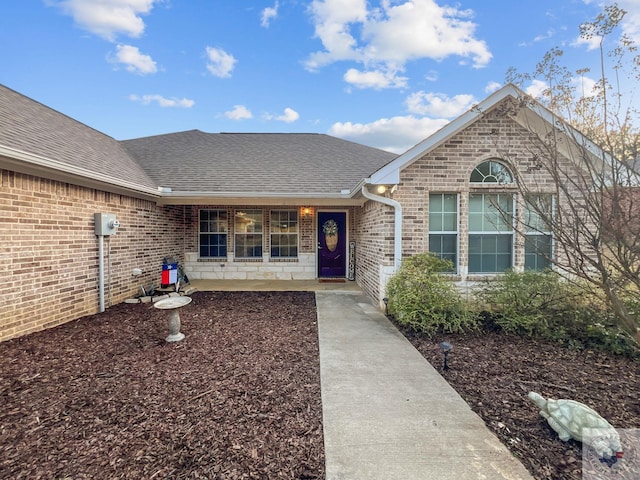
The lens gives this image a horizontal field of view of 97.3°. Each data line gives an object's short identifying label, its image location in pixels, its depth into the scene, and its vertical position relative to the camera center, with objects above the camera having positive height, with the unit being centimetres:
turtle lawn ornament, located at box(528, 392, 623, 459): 206 -151
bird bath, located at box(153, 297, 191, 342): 431 -135
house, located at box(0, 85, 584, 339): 473 +60
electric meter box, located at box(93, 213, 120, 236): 589 +22
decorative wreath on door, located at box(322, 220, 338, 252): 980 +8
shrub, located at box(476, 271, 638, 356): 445 -137
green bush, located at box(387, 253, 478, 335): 497 -127
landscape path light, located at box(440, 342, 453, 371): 344 -148
